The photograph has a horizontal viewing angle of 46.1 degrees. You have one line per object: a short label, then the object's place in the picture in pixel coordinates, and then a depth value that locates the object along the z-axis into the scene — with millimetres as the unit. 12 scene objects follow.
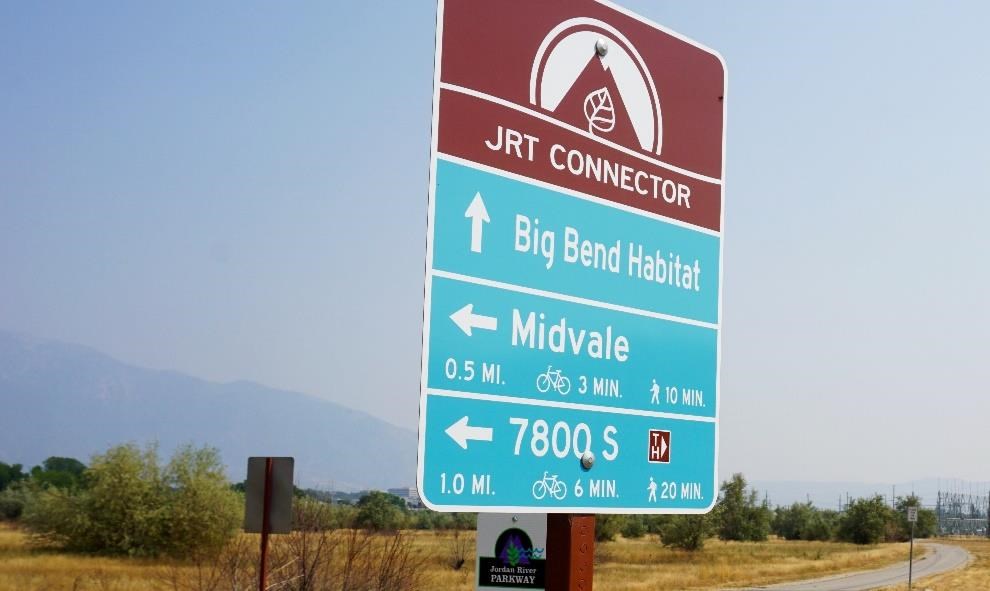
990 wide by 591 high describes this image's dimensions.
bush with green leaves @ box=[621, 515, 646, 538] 94800
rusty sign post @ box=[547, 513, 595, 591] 3873
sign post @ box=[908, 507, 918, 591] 37469
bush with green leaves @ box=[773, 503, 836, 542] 115562
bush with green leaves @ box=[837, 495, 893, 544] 102688
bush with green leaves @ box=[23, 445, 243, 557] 50594
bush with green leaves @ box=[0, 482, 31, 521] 86750
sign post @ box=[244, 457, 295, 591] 10867
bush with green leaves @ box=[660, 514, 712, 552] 70000
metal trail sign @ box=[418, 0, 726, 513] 3422
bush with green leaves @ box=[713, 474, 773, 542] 94250
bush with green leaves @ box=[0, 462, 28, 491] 140200
